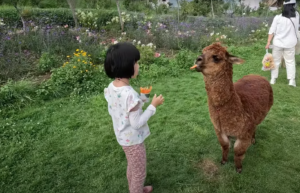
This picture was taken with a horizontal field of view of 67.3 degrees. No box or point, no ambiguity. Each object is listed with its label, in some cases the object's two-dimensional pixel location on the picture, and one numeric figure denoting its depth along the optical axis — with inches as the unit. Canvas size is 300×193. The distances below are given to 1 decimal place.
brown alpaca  85.4
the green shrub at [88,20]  360.8
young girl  70.6
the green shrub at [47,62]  231.1
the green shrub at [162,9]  558.7
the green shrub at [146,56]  257.6
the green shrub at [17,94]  175.9
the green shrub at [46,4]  543.9
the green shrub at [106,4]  562.2
